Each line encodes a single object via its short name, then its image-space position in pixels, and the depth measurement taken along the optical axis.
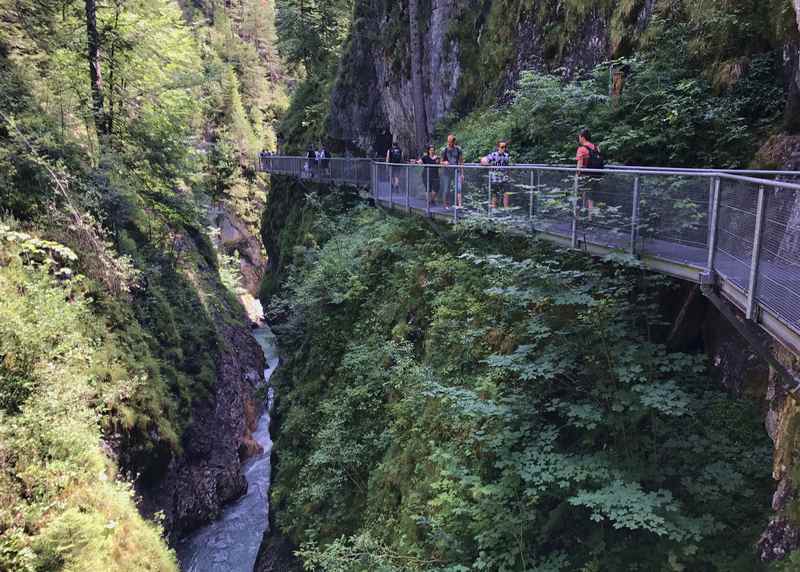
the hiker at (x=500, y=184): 8.77
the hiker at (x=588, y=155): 7.17
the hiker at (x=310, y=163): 24.43
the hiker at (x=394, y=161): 14.16
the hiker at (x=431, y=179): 11.54
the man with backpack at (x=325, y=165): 22.85
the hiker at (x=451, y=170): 10.49
